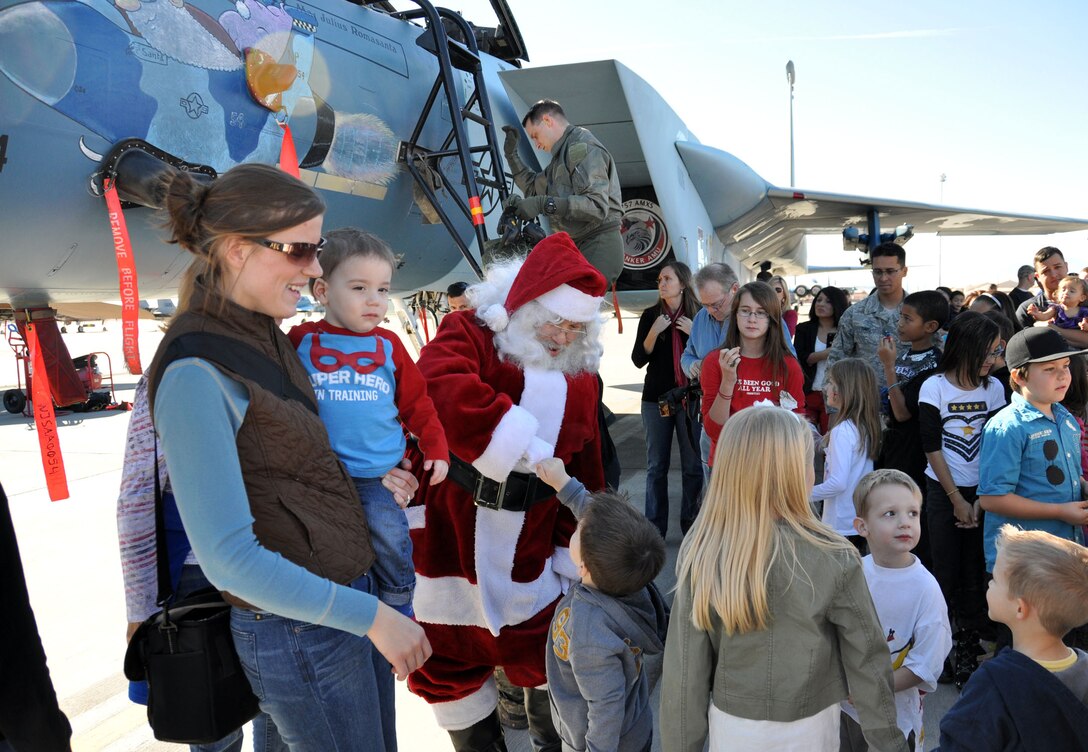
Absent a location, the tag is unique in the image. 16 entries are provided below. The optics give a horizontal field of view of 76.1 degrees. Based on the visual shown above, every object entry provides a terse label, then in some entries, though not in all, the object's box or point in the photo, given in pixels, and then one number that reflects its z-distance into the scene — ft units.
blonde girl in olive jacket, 5.52
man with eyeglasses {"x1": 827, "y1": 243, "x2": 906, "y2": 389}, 14.14
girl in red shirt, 11.44
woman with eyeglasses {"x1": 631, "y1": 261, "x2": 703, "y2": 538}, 15.19
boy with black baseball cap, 8.68
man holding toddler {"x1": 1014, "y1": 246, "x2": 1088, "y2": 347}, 15.78
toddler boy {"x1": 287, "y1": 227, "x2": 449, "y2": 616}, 5.49
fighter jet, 11.14
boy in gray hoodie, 6.25
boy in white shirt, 6.83
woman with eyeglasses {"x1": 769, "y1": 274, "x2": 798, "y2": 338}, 18.30
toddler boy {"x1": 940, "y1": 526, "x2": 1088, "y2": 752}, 4.75
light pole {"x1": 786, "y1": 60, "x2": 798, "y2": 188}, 73.90
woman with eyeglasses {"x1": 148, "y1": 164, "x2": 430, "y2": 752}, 4.02
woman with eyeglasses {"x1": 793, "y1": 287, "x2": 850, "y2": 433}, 18.17
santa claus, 7.25
